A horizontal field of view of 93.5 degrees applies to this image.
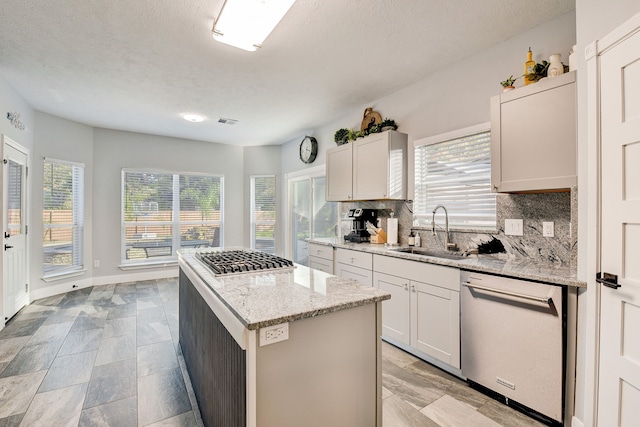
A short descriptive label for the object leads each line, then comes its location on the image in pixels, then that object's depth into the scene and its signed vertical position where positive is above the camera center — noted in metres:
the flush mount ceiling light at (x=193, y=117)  4.41 +1.43
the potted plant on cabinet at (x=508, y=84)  2.25 +0.97
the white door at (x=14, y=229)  3.38 -0.21
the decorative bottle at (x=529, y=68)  2.12 +1.04
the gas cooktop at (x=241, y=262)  1.84 -0.33
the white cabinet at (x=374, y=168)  3.30 +0.53
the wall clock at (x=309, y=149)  5.11 +1.11
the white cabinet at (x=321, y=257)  3.65 -0.56
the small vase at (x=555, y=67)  1.99 +0.98
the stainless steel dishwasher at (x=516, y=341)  1.77 -0.83
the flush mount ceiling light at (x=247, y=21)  1.88 +1.31
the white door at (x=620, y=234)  1.36 -0.10
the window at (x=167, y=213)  5.52 -0.02
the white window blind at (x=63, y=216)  4.53 -0.07
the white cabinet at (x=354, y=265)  3.09 -0.57
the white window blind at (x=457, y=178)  2.68 +0.34
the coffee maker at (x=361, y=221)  3.80 -0.10
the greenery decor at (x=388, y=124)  3.40 +1.01
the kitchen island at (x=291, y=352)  1.17 -0.61
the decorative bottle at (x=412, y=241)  3.22 -0.30
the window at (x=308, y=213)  4.96 +0.00
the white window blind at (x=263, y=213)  6.43 -0.01
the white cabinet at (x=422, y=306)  2.32 -0.78
